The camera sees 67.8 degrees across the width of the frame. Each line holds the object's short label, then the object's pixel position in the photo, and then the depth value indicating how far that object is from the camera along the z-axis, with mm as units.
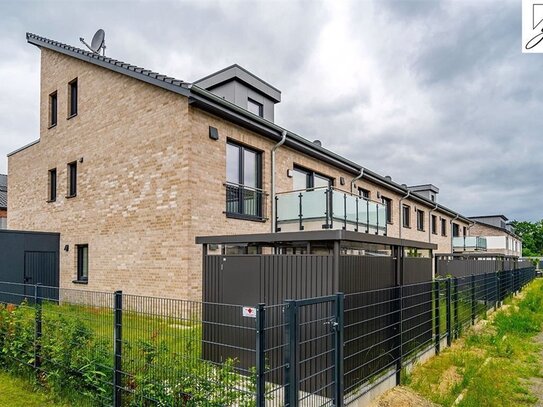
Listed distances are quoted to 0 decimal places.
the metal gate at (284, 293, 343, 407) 3506
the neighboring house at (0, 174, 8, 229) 23000
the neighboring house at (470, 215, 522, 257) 36469
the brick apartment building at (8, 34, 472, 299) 10055
